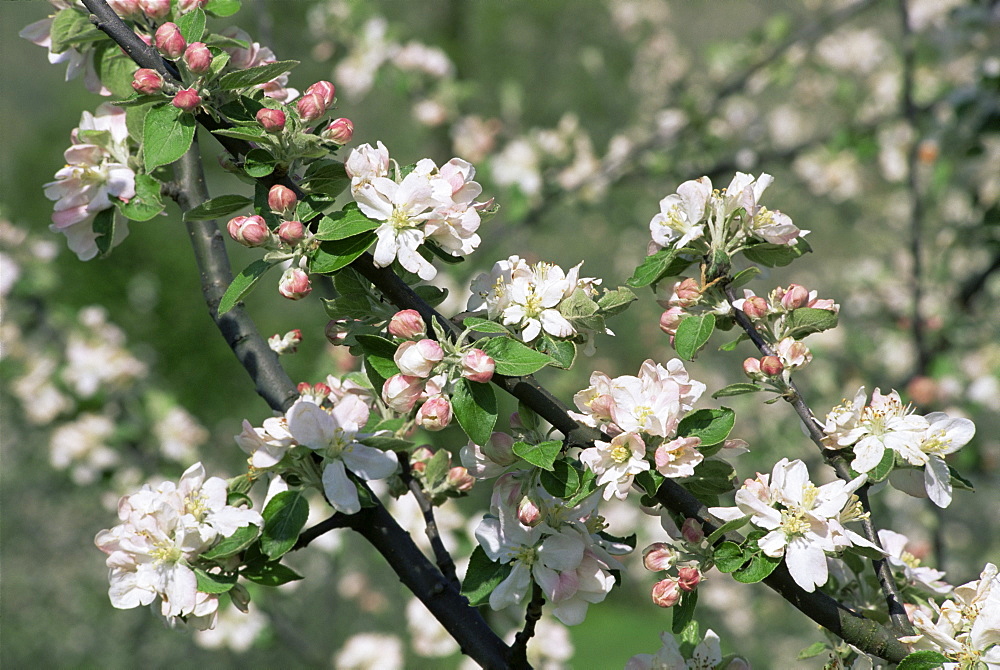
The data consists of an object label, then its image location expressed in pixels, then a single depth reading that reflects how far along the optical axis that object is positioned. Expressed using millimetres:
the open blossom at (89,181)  2135
